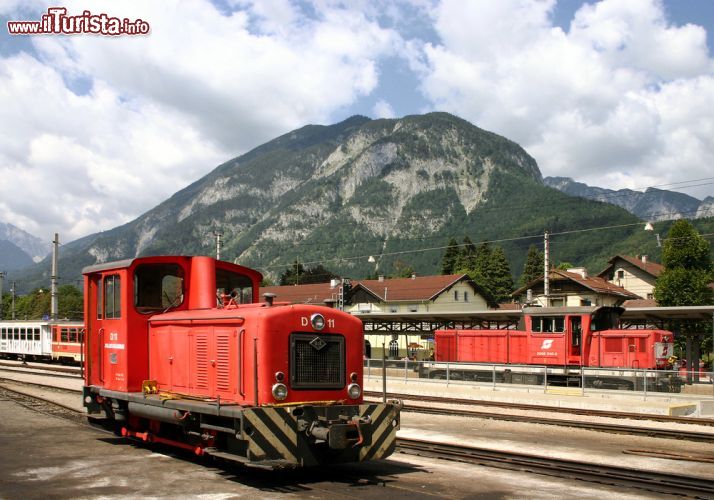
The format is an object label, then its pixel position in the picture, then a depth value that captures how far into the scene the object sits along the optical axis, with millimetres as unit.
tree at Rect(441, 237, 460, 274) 103231
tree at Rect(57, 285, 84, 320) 108438
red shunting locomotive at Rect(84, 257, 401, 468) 8719
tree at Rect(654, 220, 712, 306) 47312
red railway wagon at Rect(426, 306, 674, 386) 26828
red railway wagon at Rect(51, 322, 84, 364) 41375
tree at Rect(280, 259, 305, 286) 102469
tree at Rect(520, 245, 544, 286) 98062
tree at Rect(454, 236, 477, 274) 100750
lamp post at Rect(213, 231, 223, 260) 39906
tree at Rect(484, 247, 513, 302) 94188
